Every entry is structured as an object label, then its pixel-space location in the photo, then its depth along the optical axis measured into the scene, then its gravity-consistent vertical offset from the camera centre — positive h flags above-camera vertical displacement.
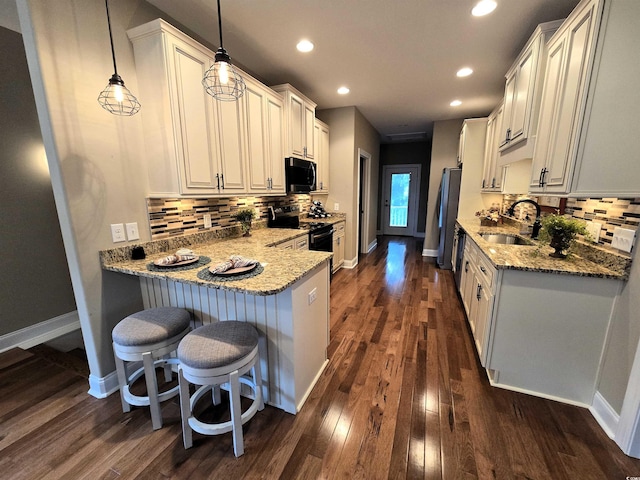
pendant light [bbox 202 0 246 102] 1.34 +0.65
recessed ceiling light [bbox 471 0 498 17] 1.92 +1.40
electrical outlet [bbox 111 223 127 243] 1.83 -0.28
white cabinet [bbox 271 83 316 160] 3.22 +0.95
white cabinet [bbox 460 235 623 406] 1.61 -0.92
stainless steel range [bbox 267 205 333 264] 3.49 -0.46
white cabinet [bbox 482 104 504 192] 3.33 +0.51
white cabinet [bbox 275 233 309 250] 2.77 -0.57
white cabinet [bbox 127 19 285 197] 1.84 +0.58
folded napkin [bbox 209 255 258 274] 1.56 -0.44
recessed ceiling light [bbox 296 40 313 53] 2.48 +1.44
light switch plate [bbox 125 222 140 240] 1.92 -0.28
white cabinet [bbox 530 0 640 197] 1.34 +0.51
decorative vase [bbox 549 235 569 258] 1.83 -0.37
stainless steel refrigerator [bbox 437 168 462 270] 4.47 -0.33
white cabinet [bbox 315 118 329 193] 4.16 +0.64
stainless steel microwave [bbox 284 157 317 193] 3.39 +0.25
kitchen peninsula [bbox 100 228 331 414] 1.53 -0.73
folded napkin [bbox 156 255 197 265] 1.70 -0.44
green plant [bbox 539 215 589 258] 1.75 -0.26
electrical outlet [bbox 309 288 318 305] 1.75 -0.70
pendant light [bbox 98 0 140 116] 1.45 +0.58
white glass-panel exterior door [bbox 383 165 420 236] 7.85 -0.16
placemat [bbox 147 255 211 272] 1.64 -0.48
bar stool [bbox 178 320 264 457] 1.30 -0.87
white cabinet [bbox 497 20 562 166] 2.01 +0.85
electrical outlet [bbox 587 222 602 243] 1.82 -0.27
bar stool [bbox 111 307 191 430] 1.47 -0.86
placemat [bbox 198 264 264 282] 1.48 -0.49
